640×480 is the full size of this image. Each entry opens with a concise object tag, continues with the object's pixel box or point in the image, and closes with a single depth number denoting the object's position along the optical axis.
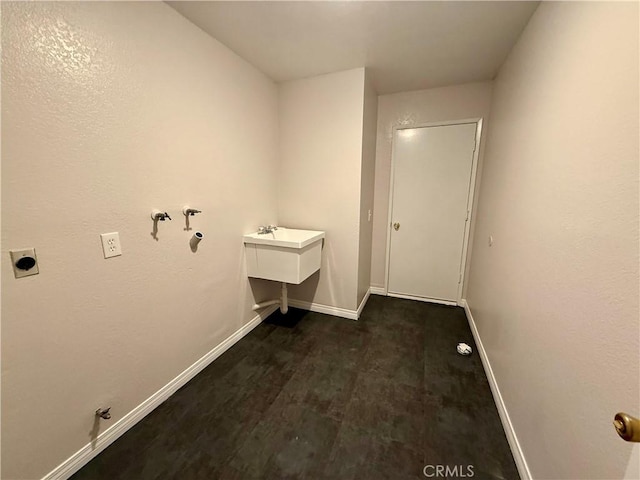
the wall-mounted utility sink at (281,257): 2.17
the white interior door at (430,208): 2.75
